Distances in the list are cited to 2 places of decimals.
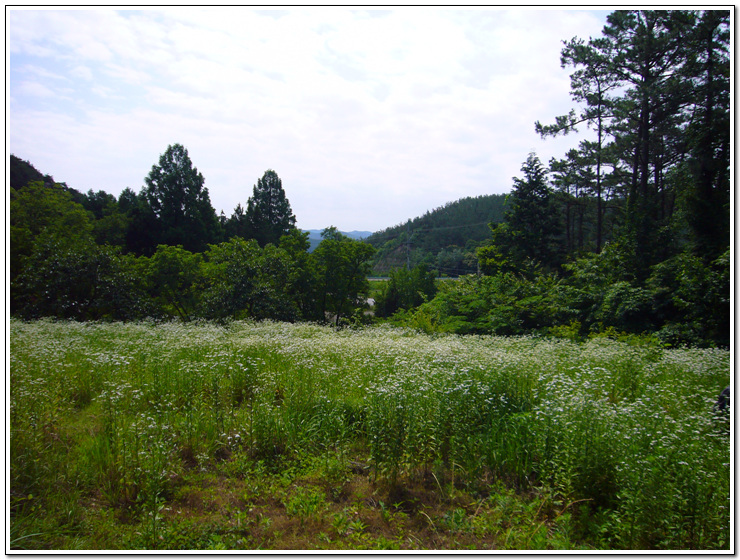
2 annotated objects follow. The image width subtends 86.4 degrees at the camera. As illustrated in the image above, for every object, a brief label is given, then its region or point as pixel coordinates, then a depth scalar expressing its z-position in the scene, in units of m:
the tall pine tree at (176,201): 32.34
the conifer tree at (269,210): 39.95
